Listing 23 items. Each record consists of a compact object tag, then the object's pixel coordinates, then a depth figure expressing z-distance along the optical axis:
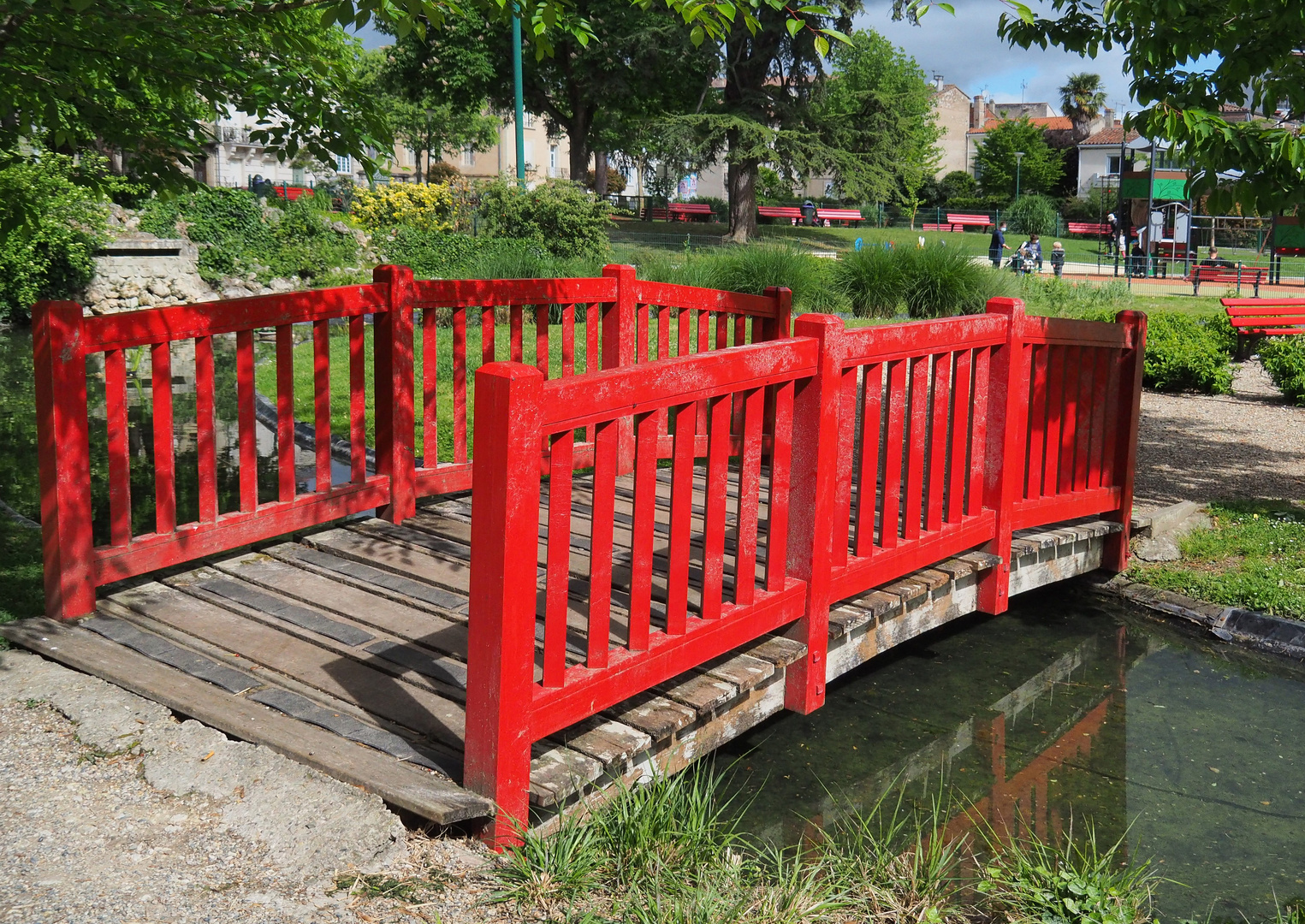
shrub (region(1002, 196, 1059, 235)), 56.69
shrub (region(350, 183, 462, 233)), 24.88
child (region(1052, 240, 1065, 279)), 32.14
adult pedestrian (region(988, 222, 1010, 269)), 32.97
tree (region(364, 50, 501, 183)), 60.44
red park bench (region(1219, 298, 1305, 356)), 15.39
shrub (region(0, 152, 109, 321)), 16.84
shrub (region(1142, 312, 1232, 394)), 13.83
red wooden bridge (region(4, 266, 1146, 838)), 3.54
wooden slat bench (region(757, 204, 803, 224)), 59.68
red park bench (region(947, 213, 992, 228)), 61.22
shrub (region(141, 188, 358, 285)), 20.97
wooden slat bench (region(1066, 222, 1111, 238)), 60.78
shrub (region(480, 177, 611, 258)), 20.72
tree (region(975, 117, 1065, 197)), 73.31
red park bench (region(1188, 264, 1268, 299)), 30.84
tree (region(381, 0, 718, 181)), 37.59
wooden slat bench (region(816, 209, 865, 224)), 60.31
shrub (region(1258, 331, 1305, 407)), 13.02
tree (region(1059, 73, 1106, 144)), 89.50
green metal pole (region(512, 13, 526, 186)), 24.17
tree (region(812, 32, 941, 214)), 37.81
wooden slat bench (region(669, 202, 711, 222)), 62.47
